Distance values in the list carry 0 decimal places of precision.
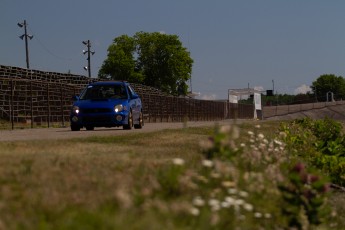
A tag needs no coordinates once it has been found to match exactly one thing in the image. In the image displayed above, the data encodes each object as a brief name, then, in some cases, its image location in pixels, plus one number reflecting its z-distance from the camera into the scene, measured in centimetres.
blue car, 3353
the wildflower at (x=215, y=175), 855
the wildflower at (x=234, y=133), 943
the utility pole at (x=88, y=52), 13846
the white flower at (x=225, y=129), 941
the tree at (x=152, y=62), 16851
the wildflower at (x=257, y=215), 838
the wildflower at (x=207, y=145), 958
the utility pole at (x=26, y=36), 12066
